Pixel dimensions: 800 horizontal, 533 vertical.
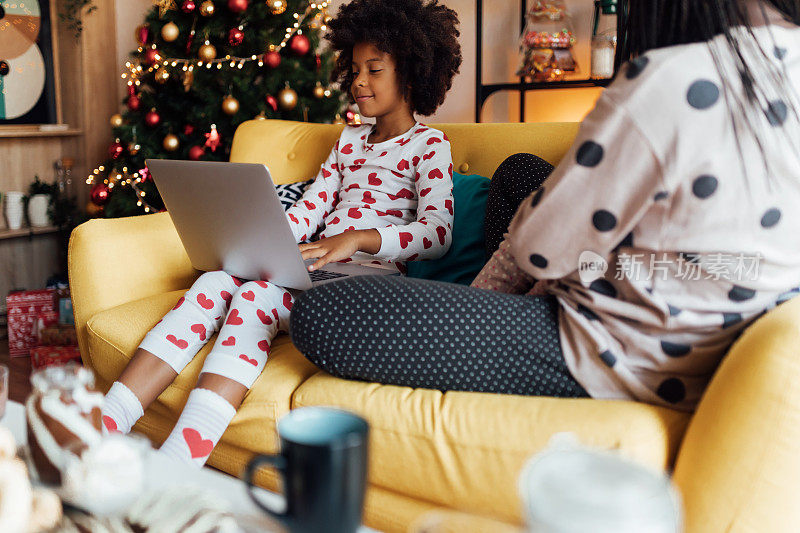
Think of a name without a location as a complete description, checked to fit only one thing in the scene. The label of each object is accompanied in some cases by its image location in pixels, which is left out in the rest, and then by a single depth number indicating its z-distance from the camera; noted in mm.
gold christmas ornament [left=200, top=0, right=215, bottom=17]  2533
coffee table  563
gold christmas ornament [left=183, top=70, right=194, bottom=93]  2619
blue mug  431
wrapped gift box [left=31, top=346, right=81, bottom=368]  2227
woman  788
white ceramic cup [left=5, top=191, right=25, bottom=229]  2781
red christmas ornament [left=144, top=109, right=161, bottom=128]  2643
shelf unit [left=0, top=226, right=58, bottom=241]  2787
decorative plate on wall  2725
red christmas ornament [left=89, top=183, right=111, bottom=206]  2711
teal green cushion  1568
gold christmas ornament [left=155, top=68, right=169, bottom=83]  2605
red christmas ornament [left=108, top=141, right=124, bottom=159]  2697
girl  1143
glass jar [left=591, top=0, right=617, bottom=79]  2646
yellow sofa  781
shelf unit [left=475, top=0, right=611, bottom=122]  2775
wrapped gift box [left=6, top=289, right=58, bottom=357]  2521
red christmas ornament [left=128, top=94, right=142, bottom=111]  2693
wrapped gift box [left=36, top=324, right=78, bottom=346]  2361
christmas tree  2596
